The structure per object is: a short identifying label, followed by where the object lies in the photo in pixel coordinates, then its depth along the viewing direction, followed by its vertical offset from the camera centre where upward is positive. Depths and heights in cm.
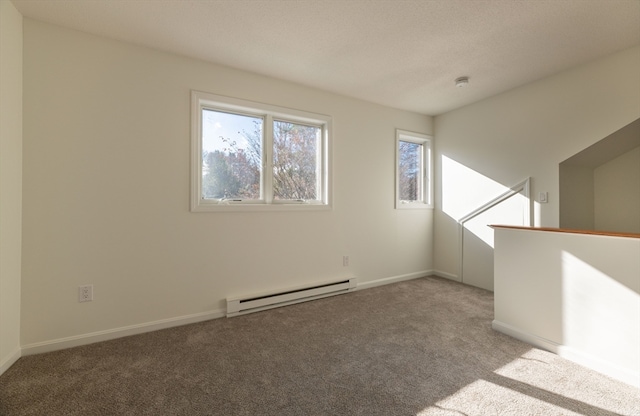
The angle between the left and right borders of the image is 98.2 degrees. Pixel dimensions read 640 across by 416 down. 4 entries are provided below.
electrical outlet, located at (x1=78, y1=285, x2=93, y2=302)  221 -68
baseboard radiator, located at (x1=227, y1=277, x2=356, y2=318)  275 -96
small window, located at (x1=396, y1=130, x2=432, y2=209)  416 +60
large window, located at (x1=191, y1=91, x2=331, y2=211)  277 +59
